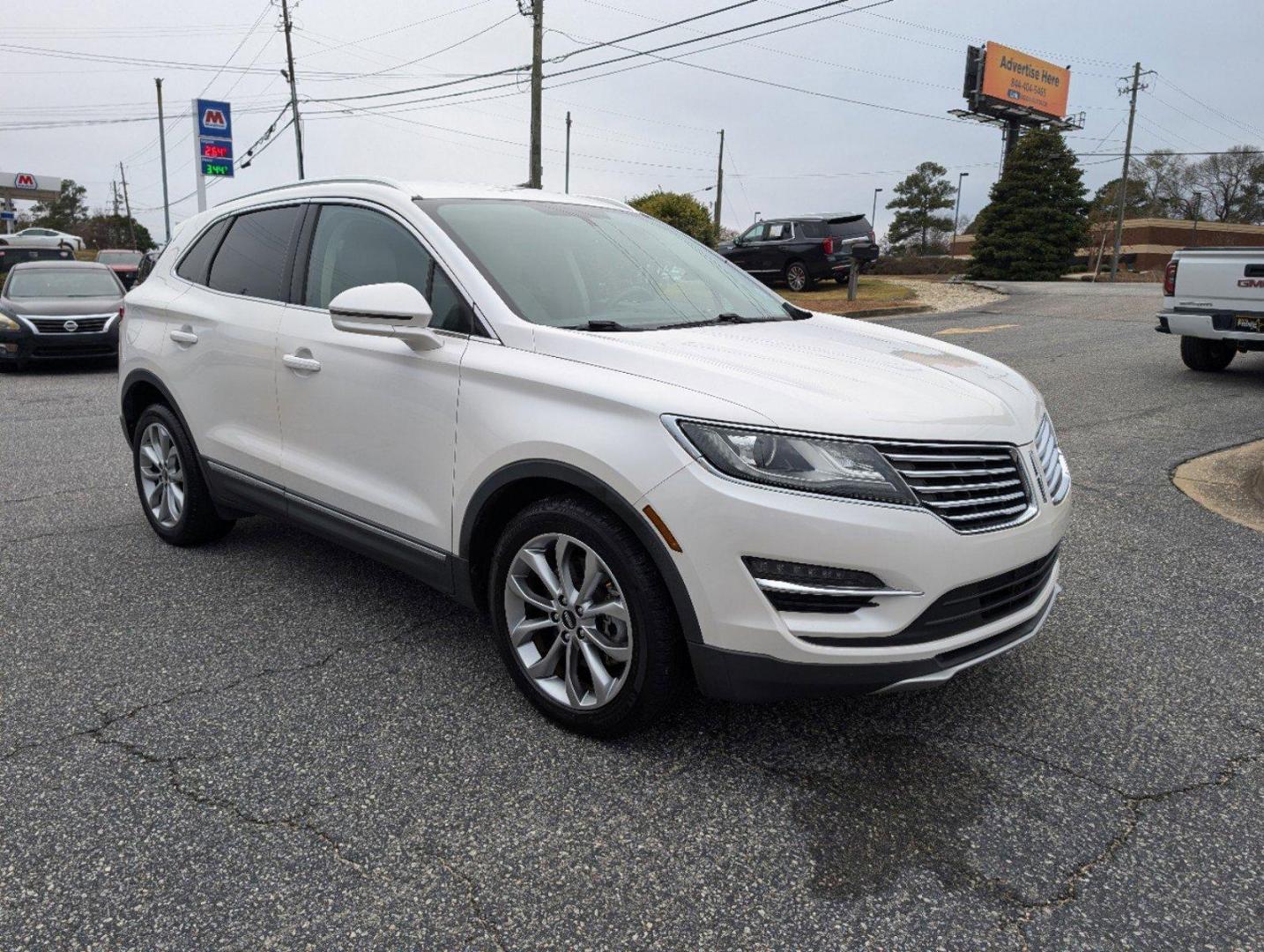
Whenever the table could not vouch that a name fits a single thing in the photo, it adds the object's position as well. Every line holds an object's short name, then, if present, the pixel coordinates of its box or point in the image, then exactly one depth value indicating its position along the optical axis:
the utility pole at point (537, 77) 22.45
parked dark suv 23.55
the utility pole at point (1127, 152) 48.19
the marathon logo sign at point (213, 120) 22.81
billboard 52.91
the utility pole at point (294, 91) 37.34
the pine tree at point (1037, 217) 39.62
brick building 57.75
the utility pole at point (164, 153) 53.25
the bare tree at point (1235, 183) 72.08
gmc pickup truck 9.73
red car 25.48
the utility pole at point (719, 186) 52.34
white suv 2.56
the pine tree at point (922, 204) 69.12
